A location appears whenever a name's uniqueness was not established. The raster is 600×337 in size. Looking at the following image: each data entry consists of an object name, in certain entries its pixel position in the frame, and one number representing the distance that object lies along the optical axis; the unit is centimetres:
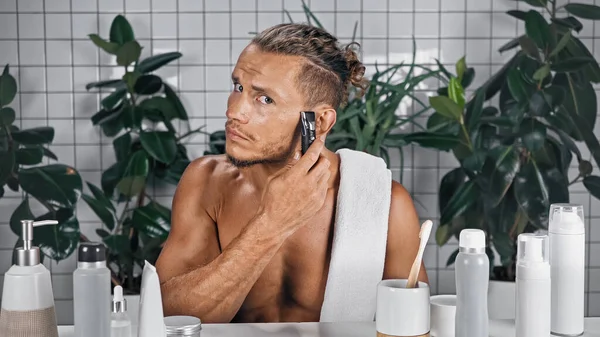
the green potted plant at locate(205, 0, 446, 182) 234
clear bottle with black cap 95
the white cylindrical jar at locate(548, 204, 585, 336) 114
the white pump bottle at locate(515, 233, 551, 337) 108
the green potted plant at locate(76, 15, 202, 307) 240
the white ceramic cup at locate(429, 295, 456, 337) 111
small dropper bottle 98
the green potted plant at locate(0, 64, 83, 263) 222
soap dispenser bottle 96
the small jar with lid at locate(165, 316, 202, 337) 103
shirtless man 133
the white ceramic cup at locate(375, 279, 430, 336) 104
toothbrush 105
